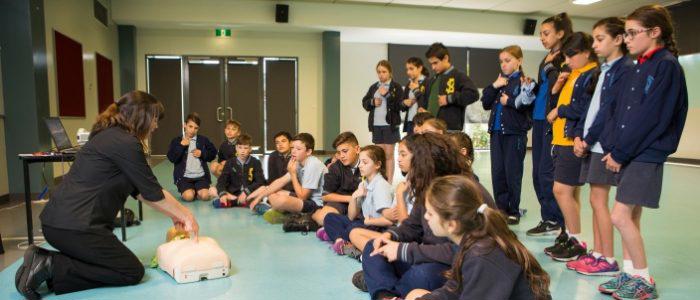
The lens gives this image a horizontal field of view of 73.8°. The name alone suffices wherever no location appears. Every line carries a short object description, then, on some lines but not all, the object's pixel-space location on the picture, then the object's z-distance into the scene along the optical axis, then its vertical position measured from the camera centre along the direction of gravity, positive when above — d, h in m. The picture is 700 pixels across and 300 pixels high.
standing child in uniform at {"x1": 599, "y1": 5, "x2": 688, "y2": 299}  1.96 -0.08
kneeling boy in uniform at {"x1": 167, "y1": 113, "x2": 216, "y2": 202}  4.86 -0.59
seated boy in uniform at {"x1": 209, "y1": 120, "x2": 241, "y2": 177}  5.09 -0.42
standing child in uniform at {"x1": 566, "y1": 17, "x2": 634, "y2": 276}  2.24 -0.16
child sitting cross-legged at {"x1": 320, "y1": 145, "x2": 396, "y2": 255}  2.65 -0.59
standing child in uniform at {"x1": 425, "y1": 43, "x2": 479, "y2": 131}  3.93 +0.13
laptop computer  3.48 -0.24
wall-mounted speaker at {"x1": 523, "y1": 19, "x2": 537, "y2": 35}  9.33 +1.60
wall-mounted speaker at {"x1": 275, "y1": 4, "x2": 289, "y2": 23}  8.30 +1.64
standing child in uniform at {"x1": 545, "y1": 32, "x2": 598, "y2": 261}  2.56 -0.13
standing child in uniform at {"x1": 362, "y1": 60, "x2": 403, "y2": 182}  5.02 -0.05
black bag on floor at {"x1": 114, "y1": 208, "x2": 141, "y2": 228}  3.53 -0.88
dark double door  9.57 +0.23
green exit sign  9.21 +1.44
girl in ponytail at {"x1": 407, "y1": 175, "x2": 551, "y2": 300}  1.29 -0.41
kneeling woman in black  2.21 -0.49
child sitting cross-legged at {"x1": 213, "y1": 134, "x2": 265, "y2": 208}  4.59 -0.68
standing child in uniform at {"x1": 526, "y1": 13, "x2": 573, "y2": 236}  2.99 -0.13
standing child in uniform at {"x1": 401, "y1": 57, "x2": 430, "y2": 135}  4.52 +0.14
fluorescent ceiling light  8.28 +1.87
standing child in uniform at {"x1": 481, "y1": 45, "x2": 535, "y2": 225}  3.39 -0.15
